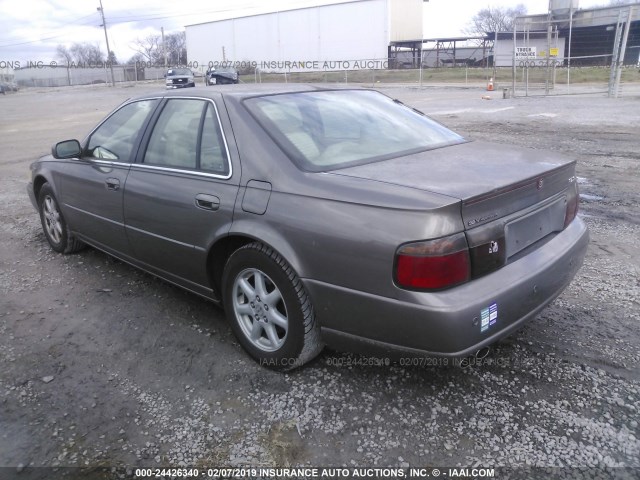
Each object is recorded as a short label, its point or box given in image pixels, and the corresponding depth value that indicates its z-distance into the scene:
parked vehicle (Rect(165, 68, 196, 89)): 38.22
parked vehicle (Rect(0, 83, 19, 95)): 52.53
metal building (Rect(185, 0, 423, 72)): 58.62
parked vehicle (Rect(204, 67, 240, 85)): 36.38
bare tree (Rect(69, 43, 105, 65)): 96.61
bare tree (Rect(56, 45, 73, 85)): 67.81
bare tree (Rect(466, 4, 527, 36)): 75.79
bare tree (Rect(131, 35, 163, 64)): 95.19
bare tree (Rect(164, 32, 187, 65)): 92.76
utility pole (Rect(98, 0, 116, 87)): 63.42
